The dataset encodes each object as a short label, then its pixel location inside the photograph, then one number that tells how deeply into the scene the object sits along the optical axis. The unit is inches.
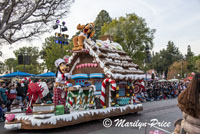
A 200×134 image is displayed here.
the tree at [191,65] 2353.3
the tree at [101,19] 1517.0
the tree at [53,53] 1254.8
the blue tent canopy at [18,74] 682.1
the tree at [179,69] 2291.0
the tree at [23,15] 552.1
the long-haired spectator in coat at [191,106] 120.4
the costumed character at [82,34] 390.6
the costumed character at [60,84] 328.2
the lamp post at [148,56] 815.2
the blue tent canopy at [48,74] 743.5
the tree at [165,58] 2581.2
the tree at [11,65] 2248.8
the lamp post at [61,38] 502.3
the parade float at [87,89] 277.7
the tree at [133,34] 1093.1
